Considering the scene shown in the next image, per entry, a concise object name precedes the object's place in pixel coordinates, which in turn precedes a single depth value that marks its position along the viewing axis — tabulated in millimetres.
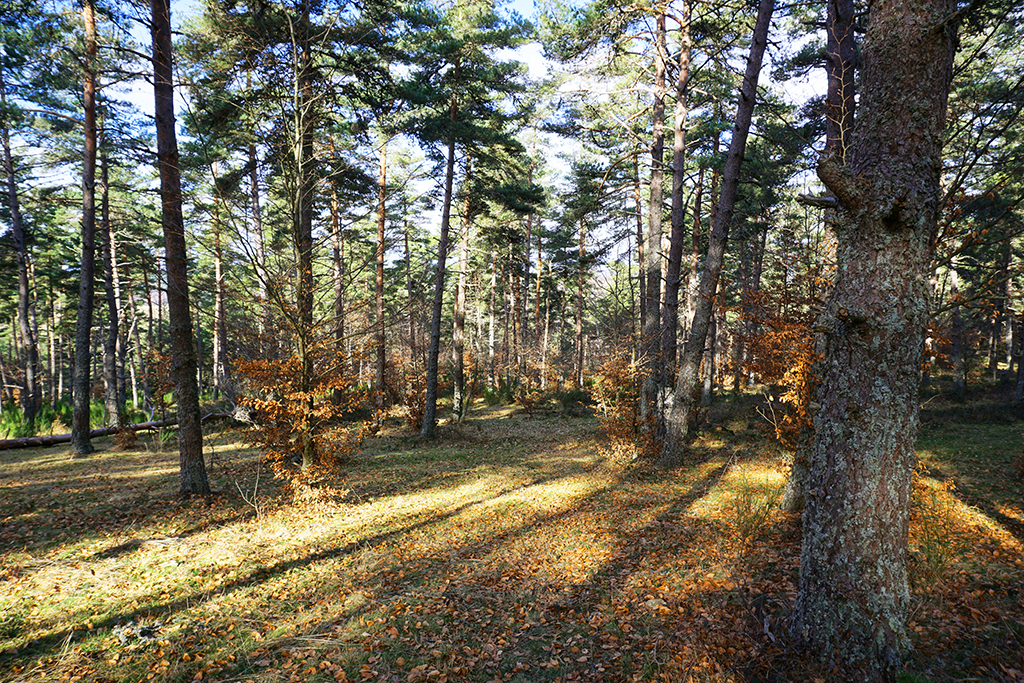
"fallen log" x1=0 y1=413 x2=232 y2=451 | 12674
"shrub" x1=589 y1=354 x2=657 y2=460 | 10922
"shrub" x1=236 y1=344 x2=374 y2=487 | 7723
